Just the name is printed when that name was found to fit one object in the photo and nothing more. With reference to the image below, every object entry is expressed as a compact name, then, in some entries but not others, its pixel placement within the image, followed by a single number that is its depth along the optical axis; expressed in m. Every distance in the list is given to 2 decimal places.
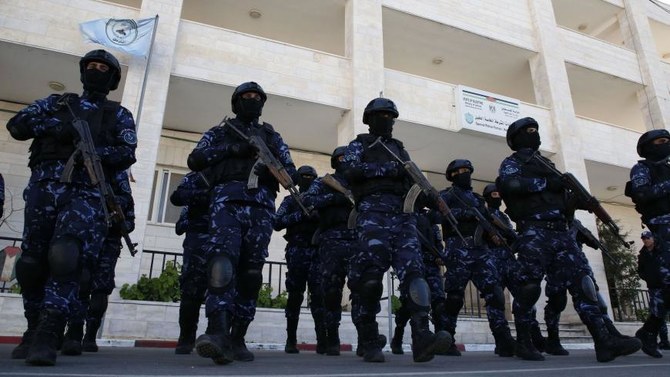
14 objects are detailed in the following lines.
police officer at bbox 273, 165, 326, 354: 5.14
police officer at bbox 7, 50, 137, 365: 2.65
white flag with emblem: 7.80
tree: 11.26
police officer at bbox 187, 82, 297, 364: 2.91
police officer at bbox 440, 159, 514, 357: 4.71
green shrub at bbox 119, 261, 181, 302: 6.61
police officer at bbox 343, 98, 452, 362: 3.24
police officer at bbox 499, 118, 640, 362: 3.74
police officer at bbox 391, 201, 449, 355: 5.20
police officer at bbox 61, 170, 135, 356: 3.54
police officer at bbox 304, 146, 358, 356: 4.51
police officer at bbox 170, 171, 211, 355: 4.29
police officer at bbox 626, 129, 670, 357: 4.57
